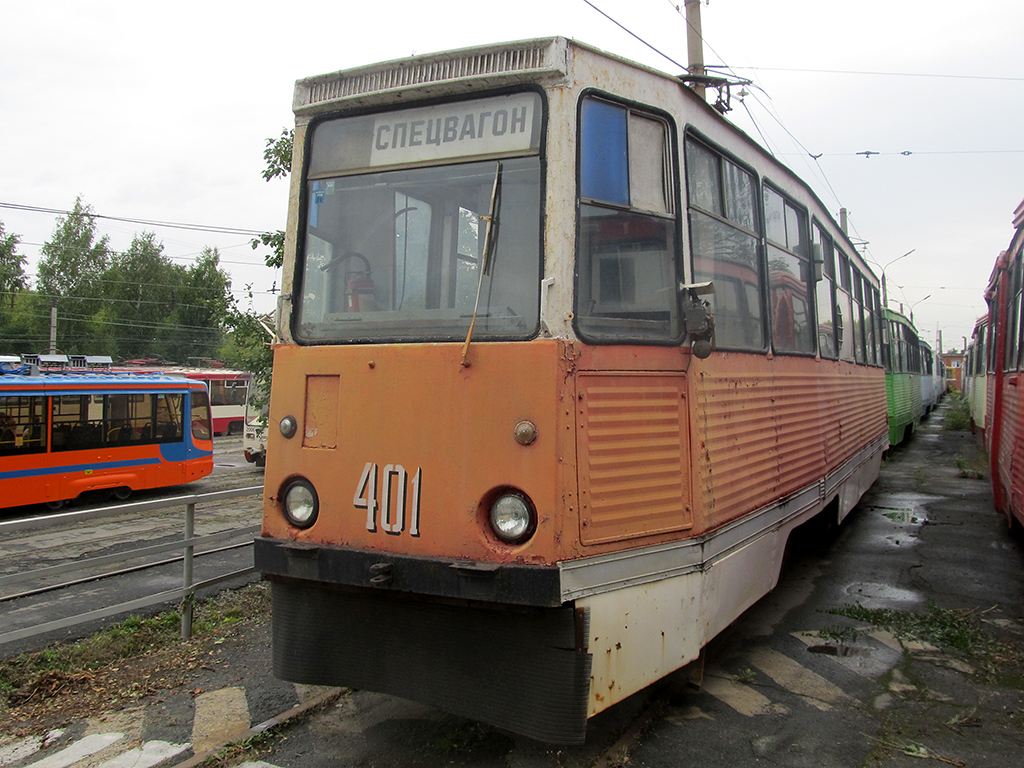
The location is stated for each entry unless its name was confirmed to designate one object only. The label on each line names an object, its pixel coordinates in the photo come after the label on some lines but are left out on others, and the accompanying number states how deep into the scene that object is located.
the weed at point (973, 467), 13.23
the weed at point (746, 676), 4.33
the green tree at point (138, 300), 47.91
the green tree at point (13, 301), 43.06
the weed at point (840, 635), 5.00
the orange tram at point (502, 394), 3.04
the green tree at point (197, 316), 51.25
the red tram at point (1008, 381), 6.73
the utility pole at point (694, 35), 10.95
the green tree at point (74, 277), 46.44
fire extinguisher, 3.58
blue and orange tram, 12.94
